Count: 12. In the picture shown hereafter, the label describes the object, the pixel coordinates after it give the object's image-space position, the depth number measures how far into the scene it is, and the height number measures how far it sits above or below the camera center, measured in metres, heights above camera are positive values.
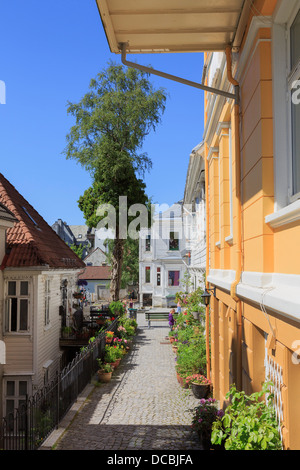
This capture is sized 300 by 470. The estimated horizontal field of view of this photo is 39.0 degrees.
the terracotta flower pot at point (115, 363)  14.20 -3.55
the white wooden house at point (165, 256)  39.38 +0.29
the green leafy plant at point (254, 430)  3.62 -1.50
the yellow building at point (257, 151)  3.51 +1.07
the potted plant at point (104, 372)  12.58 -3.39
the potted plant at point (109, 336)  15.81 -2.92
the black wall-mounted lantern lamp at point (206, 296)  9.60 -0.84
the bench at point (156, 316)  26.27 -3.56
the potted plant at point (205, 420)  7.04 -2.78
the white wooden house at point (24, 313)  12.53 -1.65
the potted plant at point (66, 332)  16.82 -2.89
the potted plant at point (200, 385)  10.12 -3.03
